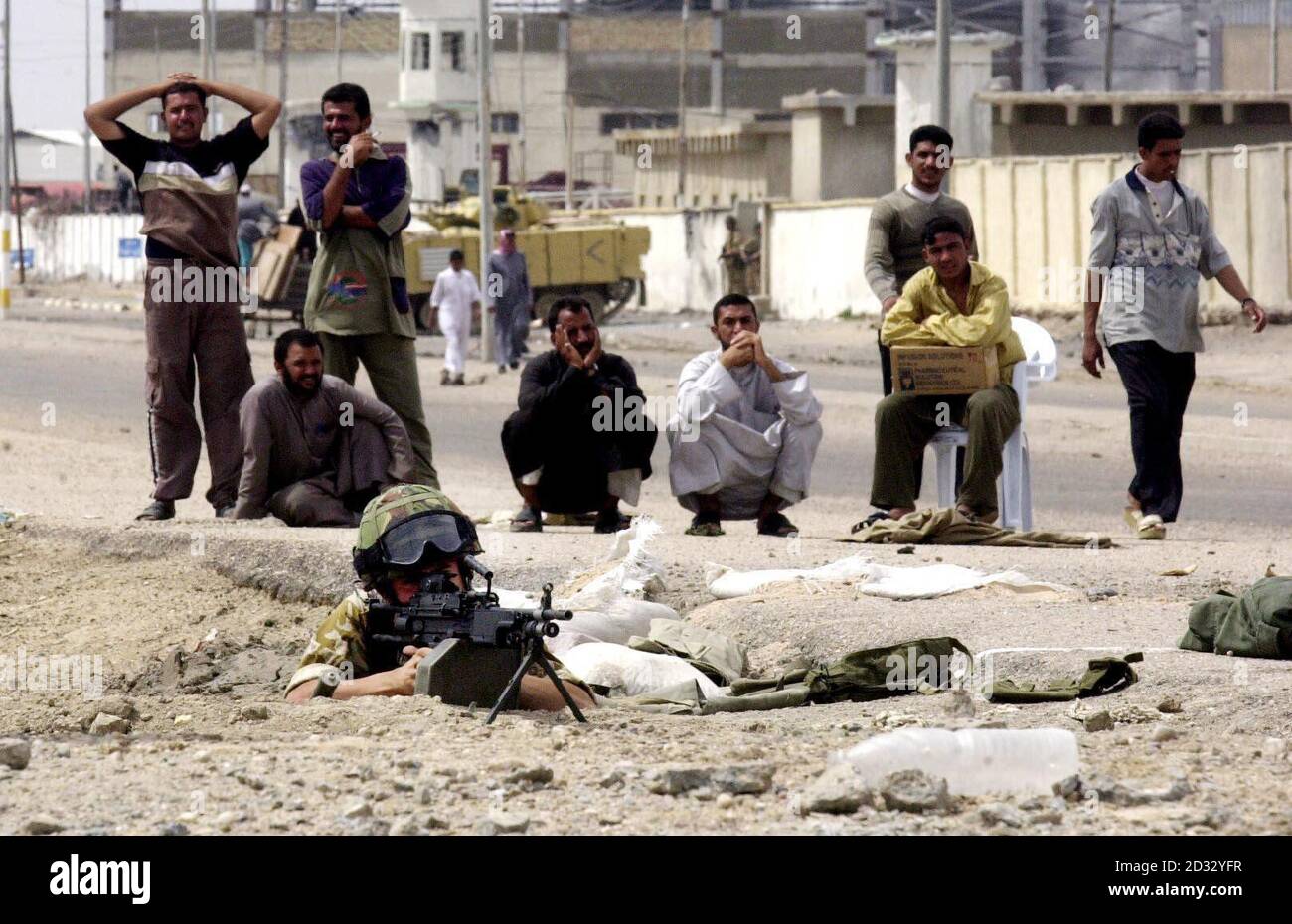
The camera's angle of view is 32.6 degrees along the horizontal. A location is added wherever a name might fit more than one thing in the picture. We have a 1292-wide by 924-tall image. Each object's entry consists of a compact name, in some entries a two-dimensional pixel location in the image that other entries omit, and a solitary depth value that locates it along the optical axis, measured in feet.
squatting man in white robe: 30.04
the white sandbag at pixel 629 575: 24.16
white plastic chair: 29.53
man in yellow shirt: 28.78
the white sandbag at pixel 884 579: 24.08
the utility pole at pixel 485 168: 80.53
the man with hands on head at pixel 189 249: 29.63
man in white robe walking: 73.41
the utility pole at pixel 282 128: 187.25
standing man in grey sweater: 30.55
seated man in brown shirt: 28.84
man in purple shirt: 30.19
